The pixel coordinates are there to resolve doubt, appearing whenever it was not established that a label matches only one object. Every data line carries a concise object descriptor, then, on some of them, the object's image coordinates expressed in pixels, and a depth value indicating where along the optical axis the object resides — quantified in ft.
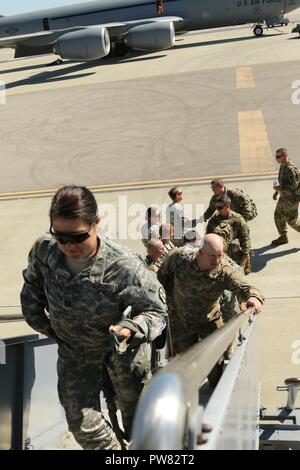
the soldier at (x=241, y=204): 26.43
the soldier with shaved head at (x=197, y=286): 14.92
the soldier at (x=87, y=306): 10.06
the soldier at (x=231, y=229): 22.88
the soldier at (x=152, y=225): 23.33
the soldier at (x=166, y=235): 22.88
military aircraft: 95.25
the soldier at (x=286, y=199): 29.63
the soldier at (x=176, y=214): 27.40
